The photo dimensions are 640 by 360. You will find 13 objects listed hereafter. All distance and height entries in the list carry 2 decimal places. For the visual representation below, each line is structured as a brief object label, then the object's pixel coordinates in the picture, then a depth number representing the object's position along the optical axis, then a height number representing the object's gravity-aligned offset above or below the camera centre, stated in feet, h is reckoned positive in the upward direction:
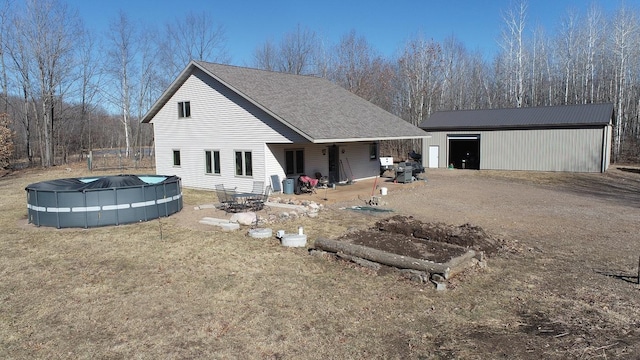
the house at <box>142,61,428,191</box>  59.82 +3.32
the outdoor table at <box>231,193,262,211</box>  49.76 -5.66
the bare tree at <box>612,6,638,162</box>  113.50 +27.46
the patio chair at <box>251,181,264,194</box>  59.82 -5.13
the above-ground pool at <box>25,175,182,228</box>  40.52 -4.79
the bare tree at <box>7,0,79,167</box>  114.11 +21.28
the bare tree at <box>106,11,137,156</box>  136.56 +19.40
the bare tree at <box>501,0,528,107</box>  135.44 +26.98
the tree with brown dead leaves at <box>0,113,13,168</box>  97.16 +3.13
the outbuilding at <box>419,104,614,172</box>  84.15 +2.05
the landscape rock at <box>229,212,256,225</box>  40.98 -6.55
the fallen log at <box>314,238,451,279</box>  25.12 -6.98
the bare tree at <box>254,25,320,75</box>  150.30 +31.35
